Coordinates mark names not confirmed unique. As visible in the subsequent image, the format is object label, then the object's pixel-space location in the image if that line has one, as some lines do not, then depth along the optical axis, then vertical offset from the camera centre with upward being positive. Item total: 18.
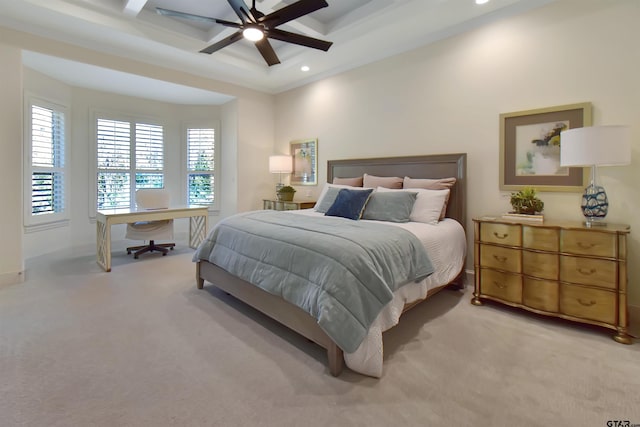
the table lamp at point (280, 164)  5.34 +0.71
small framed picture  5.28 +0.78
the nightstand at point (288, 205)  4.95 -0.01
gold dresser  2.24 -0.52
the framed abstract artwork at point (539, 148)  2.76 +0.55
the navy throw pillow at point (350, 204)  3.29 +0.01
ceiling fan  2.44 +1.59
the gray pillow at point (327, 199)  3.84 +0.07
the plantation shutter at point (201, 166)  6.23 +0.79
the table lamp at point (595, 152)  2.23 +0.39
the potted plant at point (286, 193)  5.21 +0.20
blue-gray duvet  1.82 -0.42
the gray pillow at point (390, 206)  3.12 -0.01
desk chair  4.64 -0.34
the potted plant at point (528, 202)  2.85 +0.03
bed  1.84 -0.67
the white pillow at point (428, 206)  3.11 -0.01
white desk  3.91 -0.18
